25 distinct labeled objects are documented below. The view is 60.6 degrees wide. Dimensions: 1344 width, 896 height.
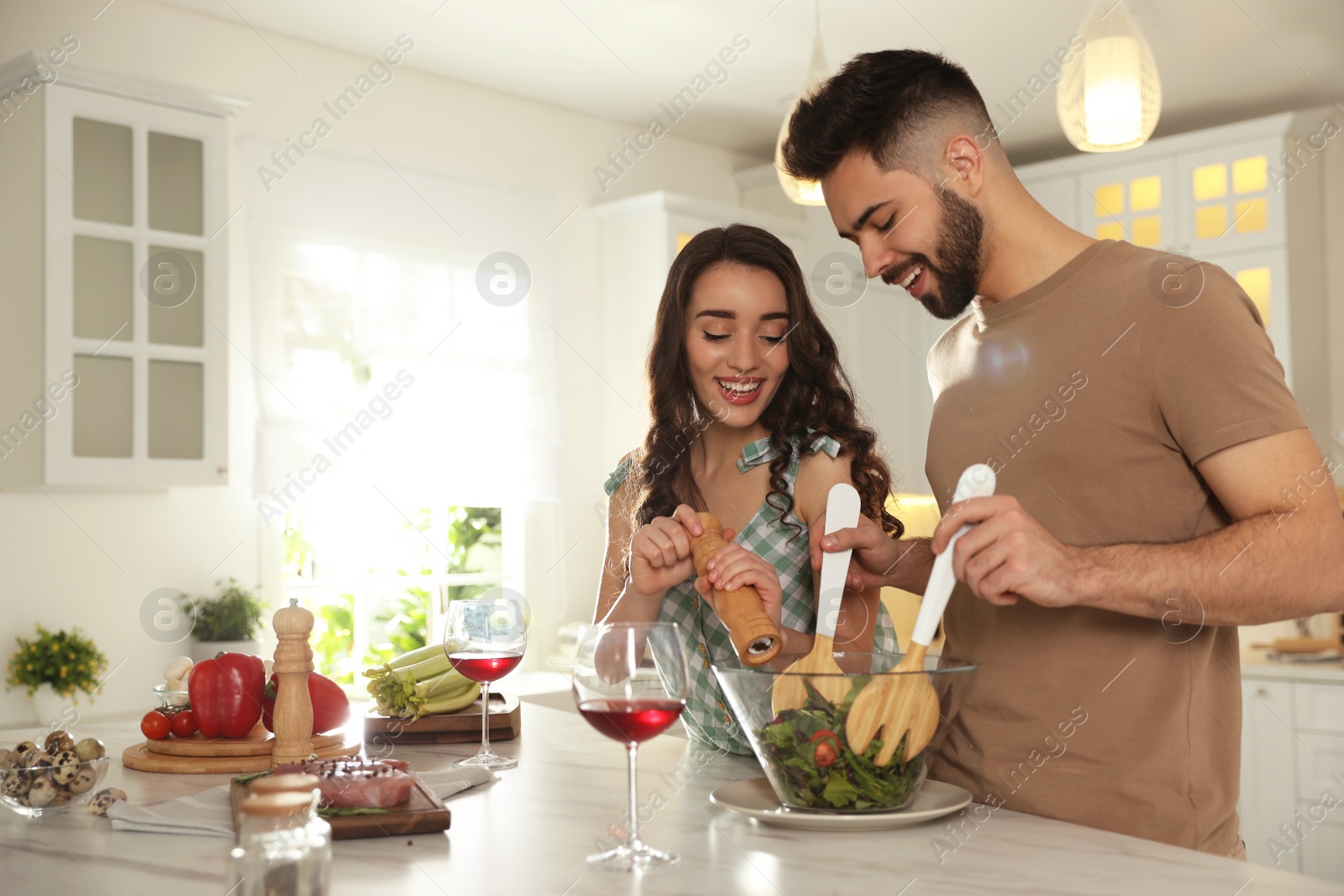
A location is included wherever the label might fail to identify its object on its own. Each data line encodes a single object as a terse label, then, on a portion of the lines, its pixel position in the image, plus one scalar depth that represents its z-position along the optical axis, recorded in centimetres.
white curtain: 341
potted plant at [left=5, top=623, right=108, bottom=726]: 286
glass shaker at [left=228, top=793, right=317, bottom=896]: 68
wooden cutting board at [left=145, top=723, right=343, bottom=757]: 142
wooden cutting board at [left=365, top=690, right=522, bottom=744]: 157
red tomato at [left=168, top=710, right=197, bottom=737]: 146
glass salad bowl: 102
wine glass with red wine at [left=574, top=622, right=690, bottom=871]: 97
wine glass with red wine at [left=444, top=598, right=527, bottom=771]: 142
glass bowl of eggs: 116
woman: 171
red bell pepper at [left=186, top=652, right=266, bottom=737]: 144
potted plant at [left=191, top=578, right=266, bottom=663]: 316
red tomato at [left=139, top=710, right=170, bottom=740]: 145
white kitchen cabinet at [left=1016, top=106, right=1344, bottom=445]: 409
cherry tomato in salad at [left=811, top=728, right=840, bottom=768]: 103
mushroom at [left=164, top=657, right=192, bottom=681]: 162
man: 114
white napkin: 107
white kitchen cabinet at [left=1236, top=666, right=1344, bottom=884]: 368
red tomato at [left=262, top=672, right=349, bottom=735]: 146
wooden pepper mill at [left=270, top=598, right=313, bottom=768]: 131
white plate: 102
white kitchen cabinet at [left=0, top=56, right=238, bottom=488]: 271
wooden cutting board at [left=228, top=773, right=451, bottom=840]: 103
